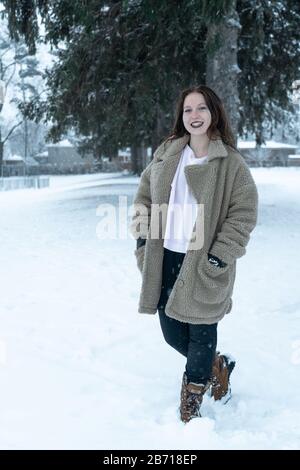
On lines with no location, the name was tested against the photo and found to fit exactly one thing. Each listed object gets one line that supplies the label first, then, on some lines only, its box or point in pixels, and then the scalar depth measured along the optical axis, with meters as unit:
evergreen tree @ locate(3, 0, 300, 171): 10.38
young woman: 3.00
